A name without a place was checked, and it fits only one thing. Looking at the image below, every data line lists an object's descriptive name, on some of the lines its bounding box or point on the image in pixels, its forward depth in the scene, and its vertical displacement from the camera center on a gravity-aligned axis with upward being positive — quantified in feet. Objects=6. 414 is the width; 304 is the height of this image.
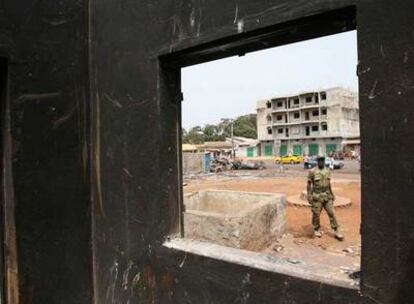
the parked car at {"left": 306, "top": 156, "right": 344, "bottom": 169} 122.31 -4.21
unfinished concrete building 186.91 +15.47
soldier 30.58 -3.63
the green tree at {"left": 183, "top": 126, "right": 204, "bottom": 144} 297.12 +15.01
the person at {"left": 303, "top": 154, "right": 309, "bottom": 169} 129.03 -4.43
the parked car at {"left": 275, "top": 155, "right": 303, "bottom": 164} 158.61 -3.36
